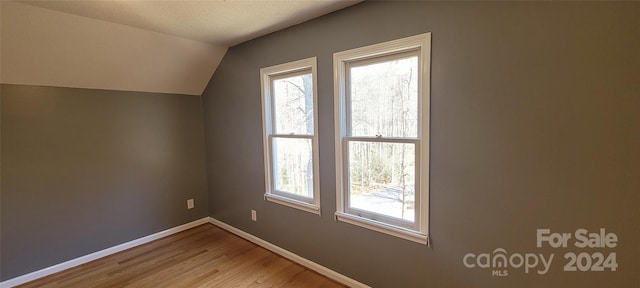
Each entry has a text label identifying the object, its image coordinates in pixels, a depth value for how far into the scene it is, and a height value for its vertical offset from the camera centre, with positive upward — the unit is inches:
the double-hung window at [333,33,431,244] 70.8 -2.6
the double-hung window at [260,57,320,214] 95.8 -1.7
